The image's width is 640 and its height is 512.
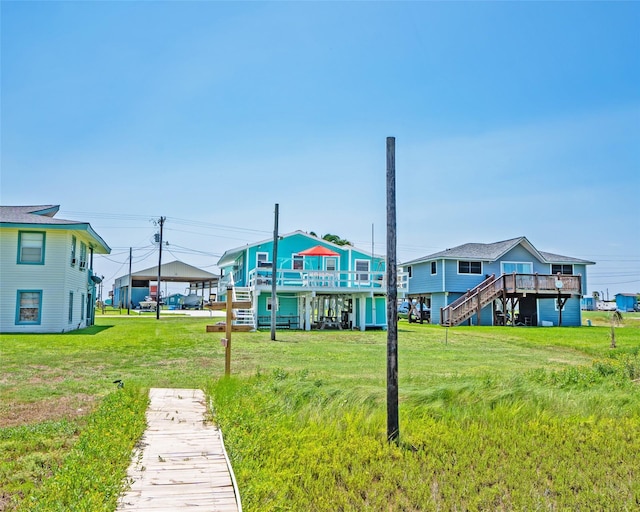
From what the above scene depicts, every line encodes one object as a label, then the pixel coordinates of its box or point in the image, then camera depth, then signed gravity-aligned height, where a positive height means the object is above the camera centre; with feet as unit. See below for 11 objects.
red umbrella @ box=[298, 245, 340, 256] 86.84 +8.92
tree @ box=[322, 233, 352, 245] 196.54 +25.23
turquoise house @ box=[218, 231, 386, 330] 85.25 +3.43
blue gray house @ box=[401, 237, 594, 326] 103.30 +5.10
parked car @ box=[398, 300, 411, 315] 164.64 +0.24
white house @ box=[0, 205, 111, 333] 71.87 +4.85
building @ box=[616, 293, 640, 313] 230.89 +2.29
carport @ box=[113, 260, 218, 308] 196.54 +10.61
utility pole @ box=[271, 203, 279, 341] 68.59 +4.75
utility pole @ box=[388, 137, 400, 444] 19.56 -1.10
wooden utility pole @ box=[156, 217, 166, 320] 116.67 +11.76
